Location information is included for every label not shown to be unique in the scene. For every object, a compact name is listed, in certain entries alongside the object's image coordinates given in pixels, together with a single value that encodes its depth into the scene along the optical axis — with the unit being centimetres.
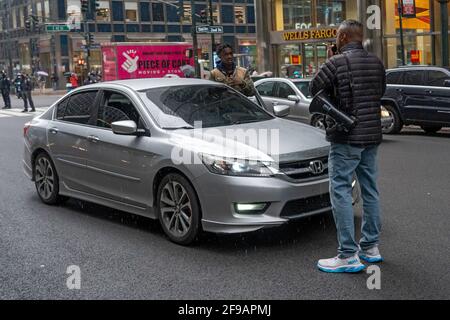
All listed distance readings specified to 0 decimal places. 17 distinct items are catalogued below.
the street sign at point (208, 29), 2541
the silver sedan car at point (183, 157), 540
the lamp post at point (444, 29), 1559
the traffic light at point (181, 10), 3661
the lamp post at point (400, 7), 2052
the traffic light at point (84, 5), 3685
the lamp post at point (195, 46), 2833
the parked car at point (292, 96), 1398
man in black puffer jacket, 463
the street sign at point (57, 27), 3756
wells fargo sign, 2867
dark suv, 1384
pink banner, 2755
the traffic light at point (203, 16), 3281
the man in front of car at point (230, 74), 876
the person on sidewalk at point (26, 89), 2884
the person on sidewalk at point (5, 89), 3281
